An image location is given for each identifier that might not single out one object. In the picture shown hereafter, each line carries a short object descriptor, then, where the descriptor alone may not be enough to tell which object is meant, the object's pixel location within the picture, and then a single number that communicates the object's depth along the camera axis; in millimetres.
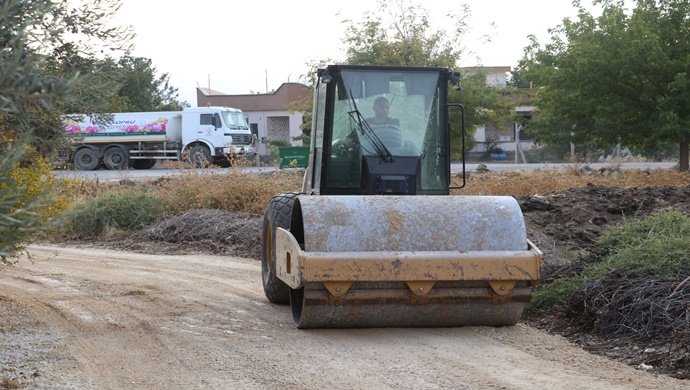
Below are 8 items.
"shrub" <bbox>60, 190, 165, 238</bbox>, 19391
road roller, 8320
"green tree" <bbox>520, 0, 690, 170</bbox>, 23469
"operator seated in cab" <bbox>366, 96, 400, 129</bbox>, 10039
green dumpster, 29391
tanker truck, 42250
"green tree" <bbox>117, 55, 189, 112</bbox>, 56812
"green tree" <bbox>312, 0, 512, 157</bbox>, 30016
